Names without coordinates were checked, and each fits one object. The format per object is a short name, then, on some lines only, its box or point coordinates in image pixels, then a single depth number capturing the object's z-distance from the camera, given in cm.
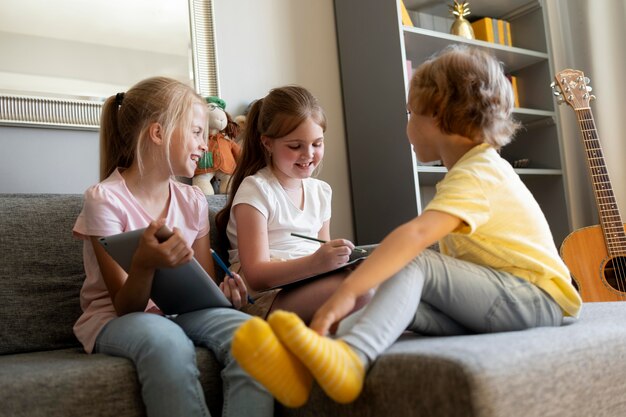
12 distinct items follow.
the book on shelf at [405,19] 247
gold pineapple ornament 271
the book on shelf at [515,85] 293
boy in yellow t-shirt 84
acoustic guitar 208
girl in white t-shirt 148
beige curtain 275
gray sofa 79
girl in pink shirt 107
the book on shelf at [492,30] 285
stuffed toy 215
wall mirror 197
